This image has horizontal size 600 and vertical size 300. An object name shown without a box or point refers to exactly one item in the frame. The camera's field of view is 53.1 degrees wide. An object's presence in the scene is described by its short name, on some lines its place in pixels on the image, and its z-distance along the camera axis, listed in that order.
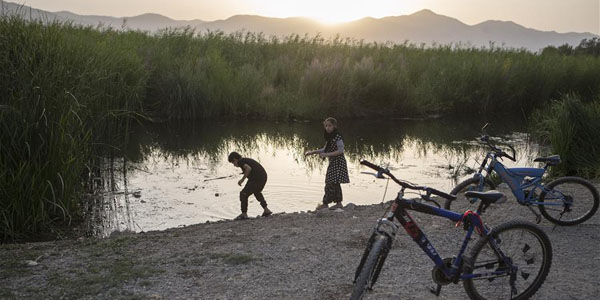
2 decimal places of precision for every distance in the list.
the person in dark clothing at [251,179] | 8.68
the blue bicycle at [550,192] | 7.21
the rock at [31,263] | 5.86
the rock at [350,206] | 8.97
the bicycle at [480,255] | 4.21
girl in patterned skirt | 8.90
